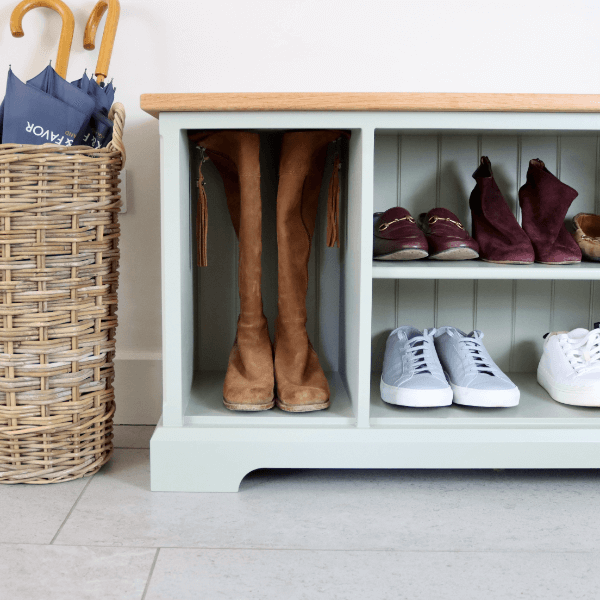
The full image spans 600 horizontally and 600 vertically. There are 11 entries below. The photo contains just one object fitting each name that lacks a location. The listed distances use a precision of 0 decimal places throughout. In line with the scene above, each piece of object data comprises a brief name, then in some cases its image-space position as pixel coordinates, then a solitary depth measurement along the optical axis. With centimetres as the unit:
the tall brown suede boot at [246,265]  111
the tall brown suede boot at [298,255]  111
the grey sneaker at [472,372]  111
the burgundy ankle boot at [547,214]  117
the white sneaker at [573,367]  114
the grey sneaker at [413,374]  110
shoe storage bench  101
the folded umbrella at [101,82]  111
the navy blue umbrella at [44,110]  102
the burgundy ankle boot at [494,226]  116
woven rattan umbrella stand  98
